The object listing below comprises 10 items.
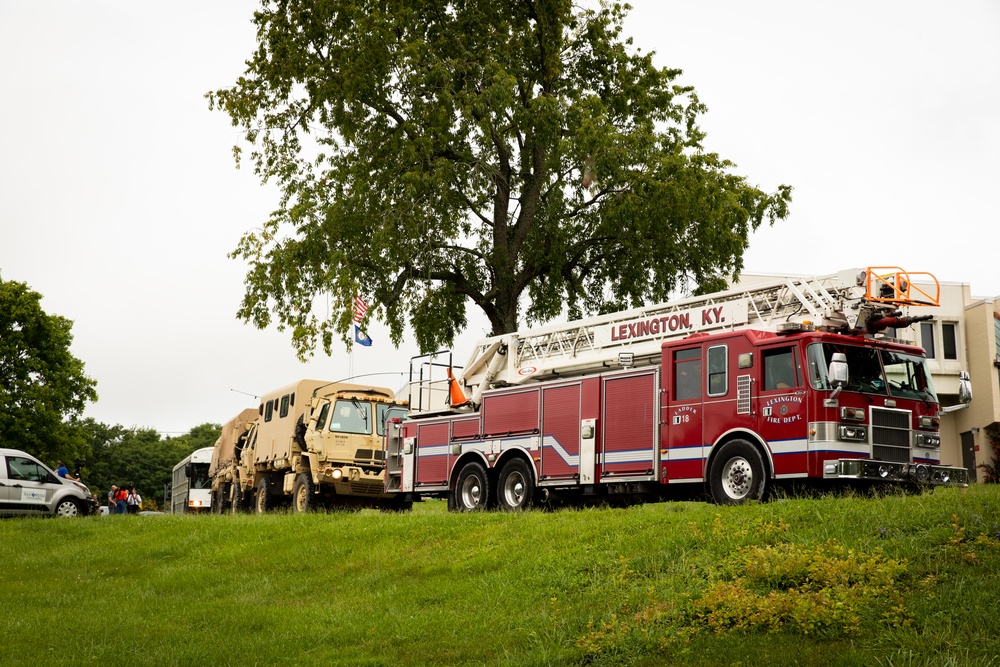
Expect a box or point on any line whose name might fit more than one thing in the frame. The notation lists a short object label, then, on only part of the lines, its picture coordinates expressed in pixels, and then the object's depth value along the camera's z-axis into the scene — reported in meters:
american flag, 27.45
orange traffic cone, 21.80
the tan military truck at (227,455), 32.75
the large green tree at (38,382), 46.19
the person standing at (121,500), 40.31
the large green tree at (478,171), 27.48
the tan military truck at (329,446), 24.59
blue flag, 29.16
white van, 24.28
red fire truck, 15.01
